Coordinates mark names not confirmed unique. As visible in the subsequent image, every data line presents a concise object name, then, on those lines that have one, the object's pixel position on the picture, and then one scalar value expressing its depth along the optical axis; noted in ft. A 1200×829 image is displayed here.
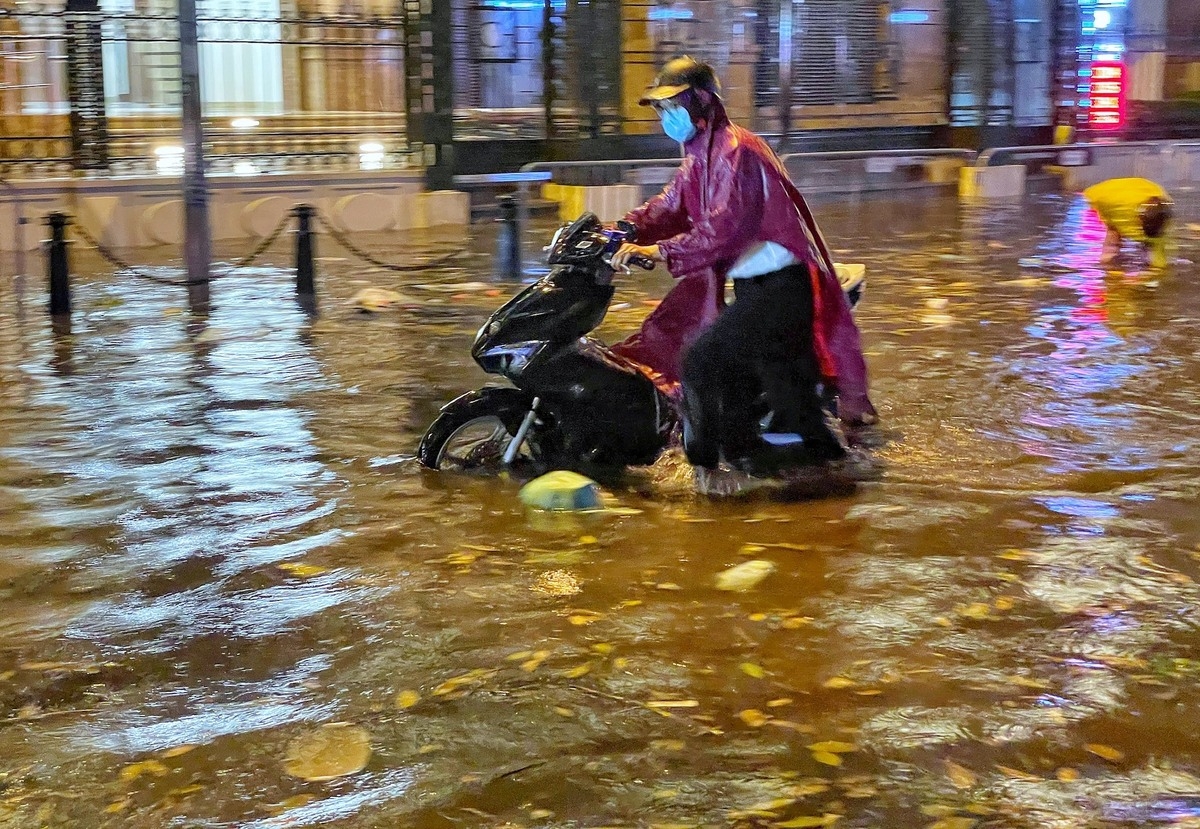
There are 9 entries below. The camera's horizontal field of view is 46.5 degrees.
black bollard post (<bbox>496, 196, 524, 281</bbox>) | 39.22
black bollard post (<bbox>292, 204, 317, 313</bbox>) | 35.76
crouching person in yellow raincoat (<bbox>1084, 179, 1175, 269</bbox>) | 39.78
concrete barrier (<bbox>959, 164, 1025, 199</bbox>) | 64.18
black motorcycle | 18.30
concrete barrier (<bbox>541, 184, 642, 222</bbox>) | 52.29
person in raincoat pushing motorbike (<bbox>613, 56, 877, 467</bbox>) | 17.39
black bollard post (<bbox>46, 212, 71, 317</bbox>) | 32.53
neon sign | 70.59
